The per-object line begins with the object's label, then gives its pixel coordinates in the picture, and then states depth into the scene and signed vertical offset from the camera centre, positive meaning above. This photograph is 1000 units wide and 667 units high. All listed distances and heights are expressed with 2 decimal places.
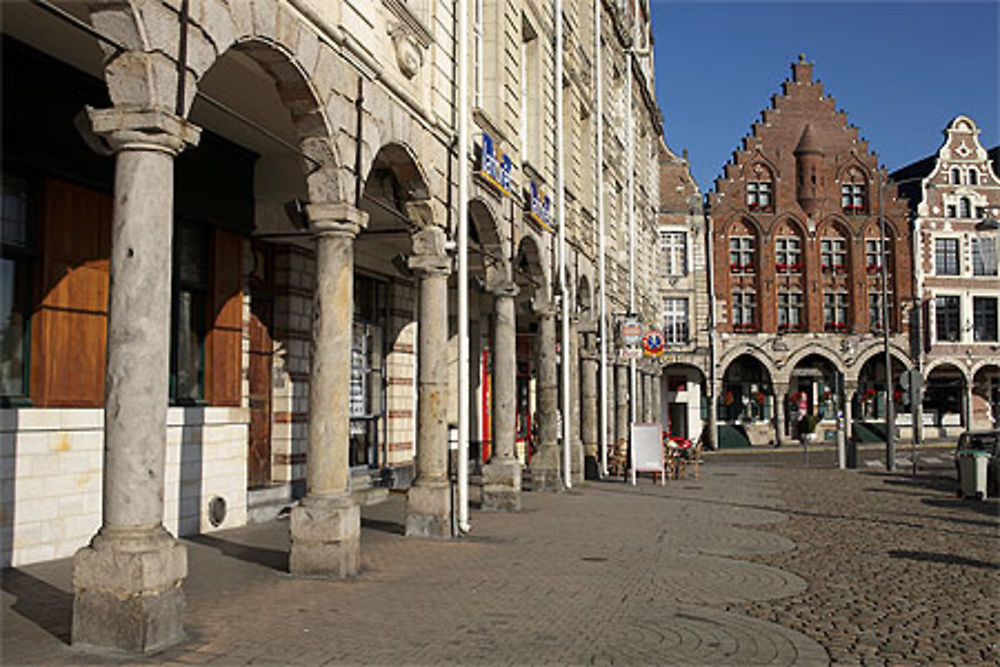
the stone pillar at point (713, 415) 45.48 -1.15
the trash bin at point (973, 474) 16.86 -1.55
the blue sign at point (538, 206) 15.48 +3.26
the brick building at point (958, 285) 47.03 +5.64
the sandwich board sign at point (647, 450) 19.00 -1.22
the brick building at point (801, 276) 46.59 +6.13
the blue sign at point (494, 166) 12.60 +3.27
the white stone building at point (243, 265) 5.62 +1.39
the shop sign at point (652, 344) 21.97 +1.18
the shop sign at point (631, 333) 20.25 +1.32
